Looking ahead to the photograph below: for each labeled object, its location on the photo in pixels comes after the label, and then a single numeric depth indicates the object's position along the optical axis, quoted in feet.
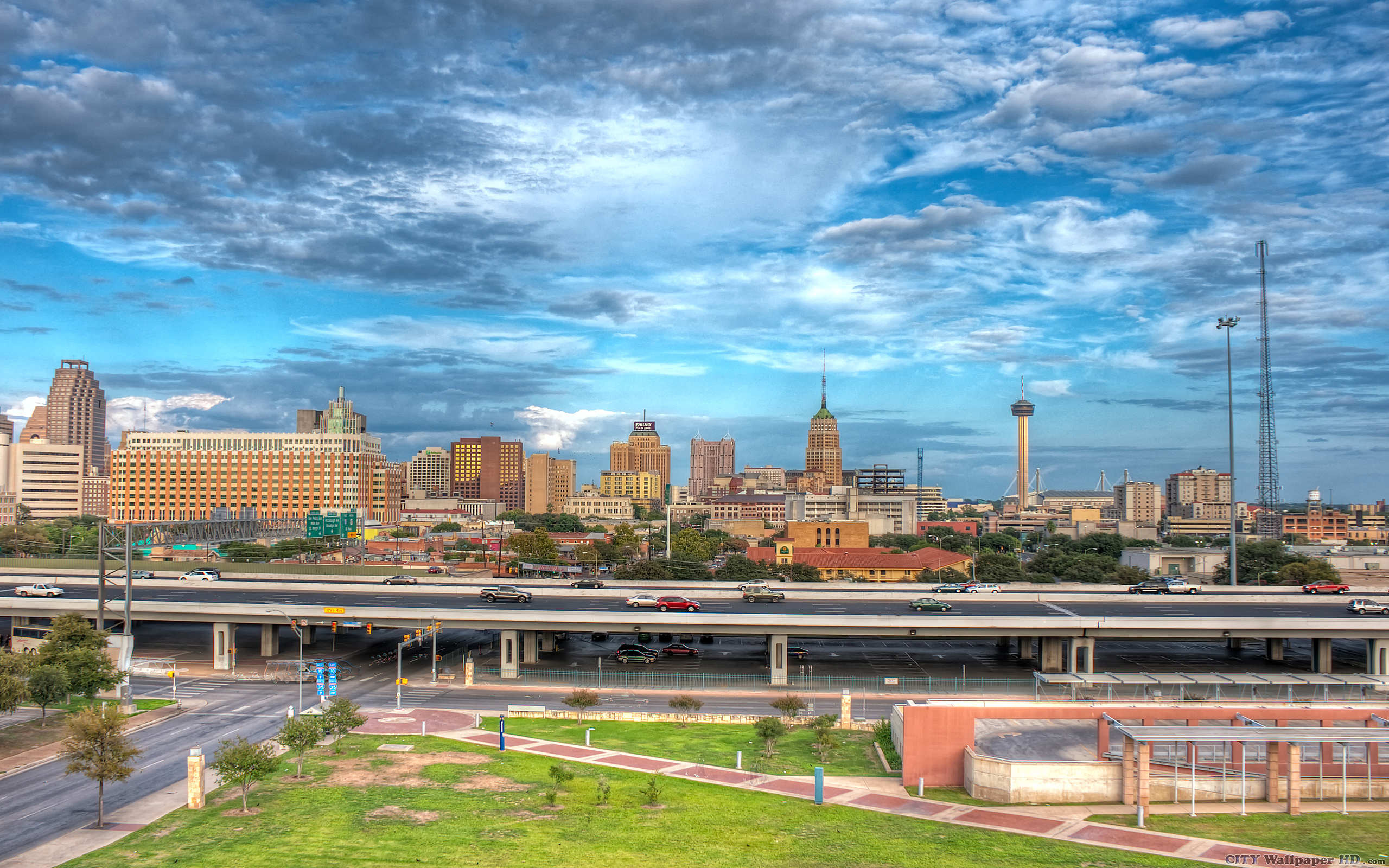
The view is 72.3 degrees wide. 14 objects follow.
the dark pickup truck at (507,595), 252.21
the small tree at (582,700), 173.78
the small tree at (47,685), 159.43
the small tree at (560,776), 124.26
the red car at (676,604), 229.66
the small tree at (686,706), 174.70
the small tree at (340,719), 145.48
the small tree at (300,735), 131.95
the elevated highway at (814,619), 212.43
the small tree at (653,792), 121.49
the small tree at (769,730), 149.28
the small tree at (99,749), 115.24
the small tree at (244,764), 117.80
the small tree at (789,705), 172.65
